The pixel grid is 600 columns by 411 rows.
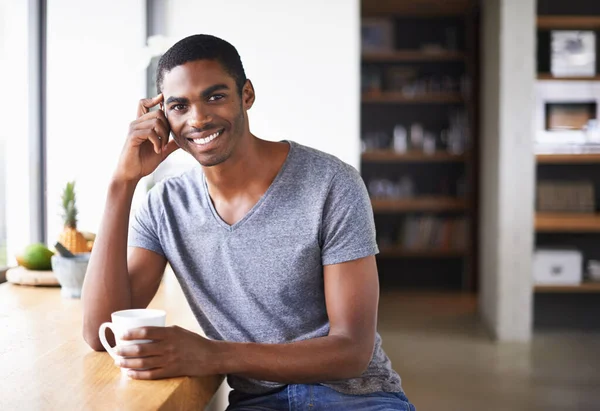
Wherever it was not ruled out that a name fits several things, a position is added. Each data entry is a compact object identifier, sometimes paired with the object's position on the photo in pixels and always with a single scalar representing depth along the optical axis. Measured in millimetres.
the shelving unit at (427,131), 7078
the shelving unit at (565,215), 5367
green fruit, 2475
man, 1572
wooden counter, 1242
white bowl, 2162
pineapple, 2393
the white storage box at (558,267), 5301
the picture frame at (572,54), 5438
